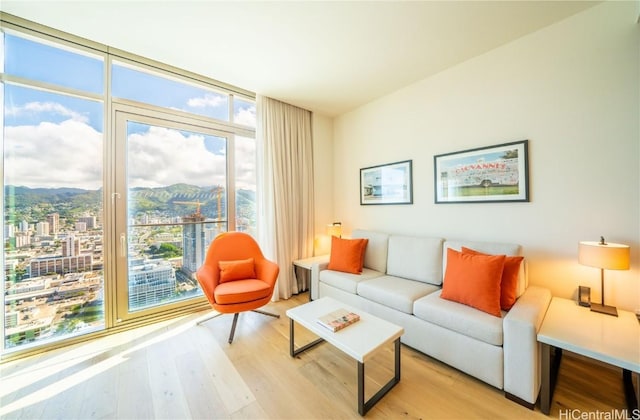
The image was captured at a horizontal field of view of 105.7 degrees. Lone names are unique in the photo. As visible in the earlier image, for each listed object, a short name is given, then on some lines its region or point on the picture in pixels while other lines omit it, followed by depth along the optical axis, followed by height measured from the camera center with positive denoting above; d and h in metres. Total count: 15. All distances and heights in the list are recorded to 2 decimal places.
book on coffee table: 1.69 -0.80
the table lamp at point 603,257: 1.56 -0.33
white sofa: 1.50 -0.81
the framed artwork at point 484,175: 2.17 +0.33
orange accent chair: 2.31 -0.69
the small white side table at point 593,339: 1.26 -0.75
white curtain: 3.25 +0.34
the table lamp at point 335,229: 3.63 -0.28
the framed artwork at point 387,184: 3.02 +0.34
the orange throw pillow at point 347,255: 2.86 -0.54
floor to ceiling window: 2.07 +0.29
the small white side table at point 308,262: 3.21 -0.71
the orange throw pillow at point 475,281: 1.78 -0.57
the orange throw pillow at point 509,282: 1.82 -0.57
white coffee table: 1.45 -0.83
